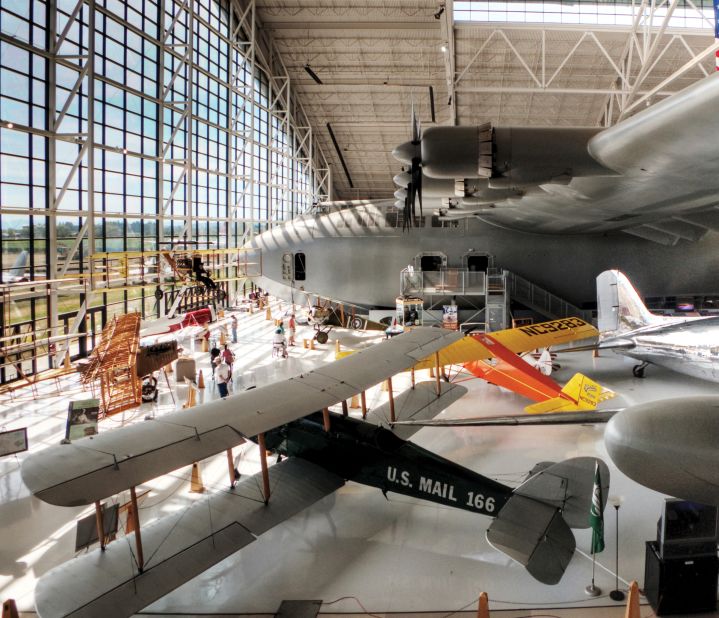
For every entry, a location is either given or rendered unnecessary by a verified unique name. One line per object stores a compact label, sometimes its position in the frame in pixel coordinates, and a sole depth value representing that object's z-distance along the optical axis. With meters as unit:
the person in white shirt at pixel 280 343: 20.03
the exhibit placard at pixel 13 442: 9.98
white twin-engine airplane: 13.07
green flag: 6.29
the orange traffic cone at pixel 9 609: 5.46
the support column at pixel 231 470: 7.32
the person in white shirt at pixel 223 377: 14.27
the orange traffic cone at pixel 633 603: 5.55
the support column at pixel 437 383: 10.37
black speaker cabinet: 6.04
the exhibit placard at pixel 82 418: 9.94
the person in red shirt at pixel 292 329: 22.81
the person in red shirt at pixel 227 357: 15.05
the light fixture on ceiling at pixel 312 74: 35.51
